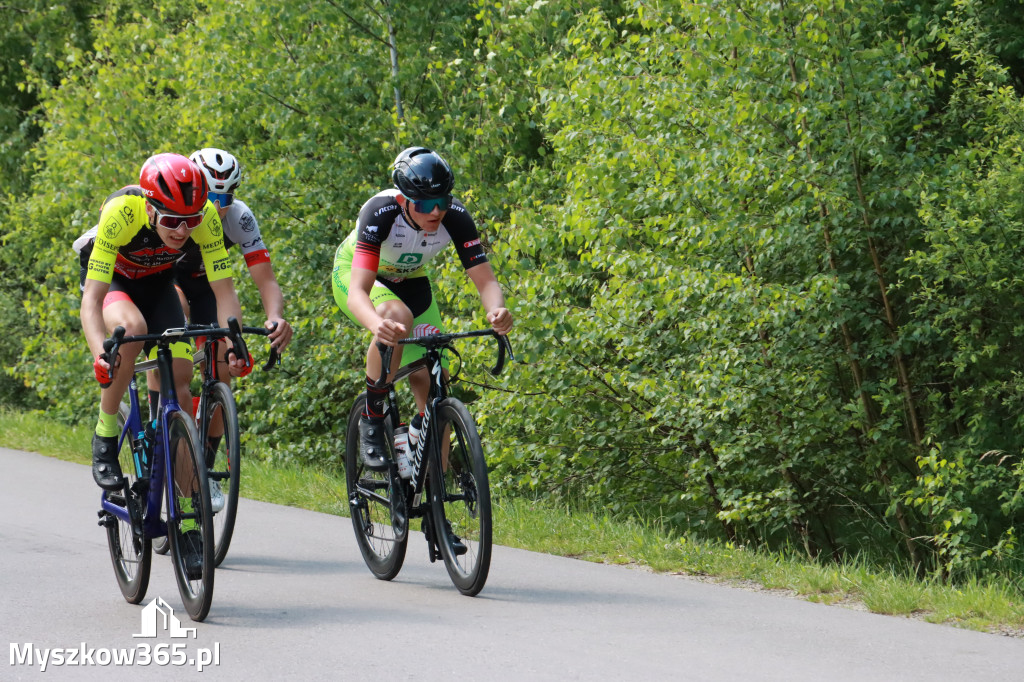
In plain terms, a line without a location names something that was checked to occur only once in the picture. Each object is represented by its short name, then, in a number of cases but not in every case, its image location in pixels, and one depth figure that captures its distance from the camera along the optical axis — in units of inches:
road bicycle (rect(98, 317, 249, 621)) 413.7
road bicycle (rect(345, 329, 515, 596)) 454.9
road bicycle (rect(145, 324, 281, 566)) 460.9
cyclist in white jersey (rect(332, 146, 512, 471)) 462.0
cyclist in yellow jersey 439.8
